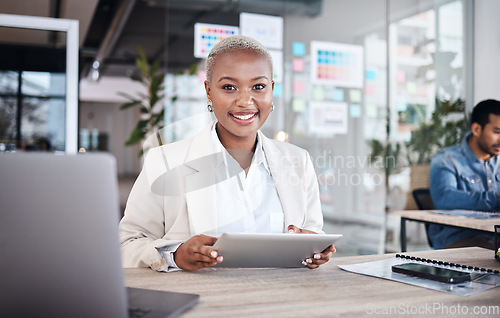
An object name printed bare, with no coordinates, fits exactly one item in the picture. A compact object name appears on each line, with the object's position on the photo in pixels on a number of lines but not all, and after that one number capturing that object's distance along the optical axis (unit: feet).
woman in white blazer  5.67
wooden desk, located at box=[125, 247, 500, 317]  3.35
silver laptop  2.40
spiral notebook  3.94
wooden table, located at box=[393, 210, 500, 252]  8.54
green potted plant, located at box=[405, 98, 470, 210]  16.58
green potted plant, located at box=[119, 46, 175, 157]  17.90
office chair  12.55
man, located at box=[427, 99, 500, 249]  11.36
